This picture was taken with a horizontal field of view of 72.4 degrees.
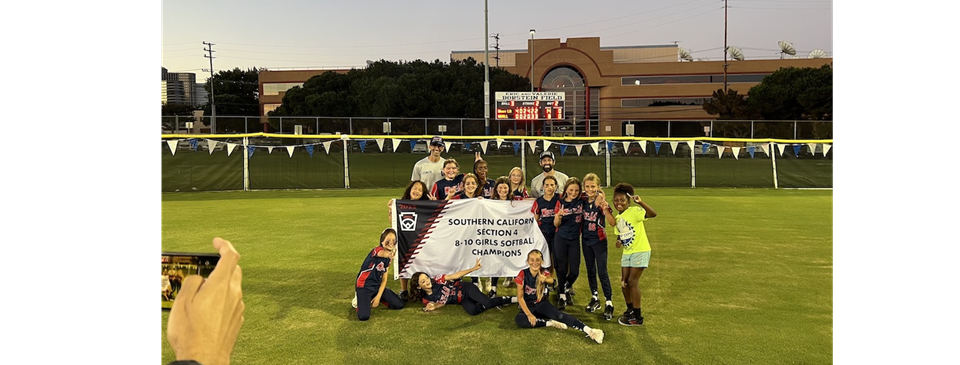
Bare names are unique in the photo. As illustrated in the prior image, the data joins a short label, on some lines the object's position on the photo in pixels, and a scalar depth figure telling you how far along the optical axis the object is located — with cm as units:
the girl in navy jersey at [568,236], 834
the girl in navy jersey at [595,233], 799
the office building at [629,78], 7075
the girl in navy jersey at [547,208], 857
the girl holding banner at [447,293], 816
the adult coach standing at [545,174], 938
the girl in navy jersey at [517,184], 969
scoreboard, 3541
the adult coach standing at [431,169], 1029
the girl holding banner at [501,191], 917
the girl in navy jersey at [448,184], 950
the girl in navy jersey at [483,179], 983
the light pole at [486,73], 3628
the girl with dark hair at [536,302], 732
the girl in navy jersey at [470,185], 926
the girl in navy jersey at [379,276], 798
